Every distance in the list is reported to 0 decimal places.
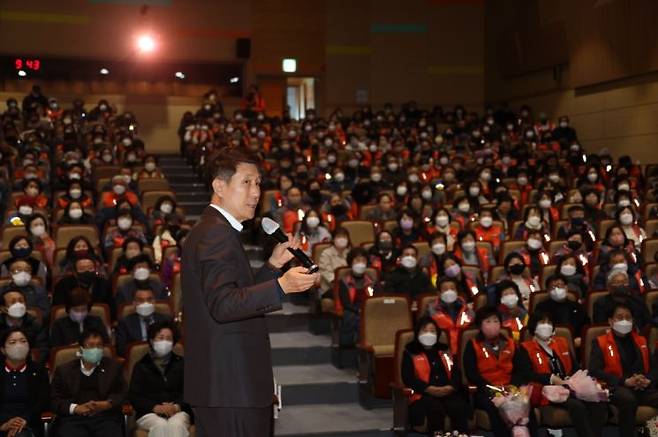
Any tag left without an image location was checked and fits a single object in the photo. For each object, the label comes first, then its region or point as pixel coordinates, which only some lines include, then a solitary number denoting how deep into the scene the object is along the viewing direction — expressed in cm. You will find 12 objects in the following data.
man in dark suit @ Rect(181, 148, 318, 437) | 248
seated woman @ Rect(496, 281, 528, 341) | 747
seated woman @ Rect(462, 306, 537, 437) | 651
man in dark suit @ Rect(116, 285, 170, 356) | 689
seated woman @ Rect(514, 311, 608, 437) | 642
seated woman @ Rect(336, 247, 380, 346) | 760
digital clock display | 1839
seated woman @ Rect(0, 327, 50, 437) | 581
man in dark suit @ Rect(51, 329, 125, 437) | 584
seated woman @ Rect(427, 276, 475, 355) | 739
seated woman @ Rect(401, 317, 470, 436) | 637
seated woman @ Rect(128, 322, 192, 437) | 584
